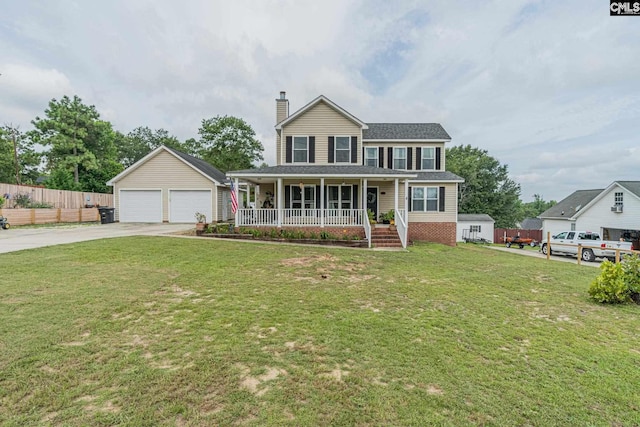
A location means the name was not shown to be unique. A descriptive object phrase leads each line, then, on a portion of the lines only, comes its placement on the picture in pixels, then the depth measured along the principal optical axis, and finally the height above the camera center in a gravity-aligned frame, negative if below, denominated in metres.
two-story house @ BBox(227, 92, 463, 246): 16.47 +1.75
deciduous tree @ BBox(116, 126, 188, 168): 48.46 +11.84
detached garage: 19.44 +1.39
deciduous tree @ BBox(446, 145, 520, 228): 41.12 +3.27
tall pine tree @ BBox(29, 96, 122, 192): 29.06 +7.65
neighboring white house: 22.80 -0.09
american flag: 14.35 +0.55
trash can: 18.47 -0.28
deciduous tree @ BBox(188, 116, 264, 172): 38.81 +9.45
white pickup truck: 16.36 -1.95
